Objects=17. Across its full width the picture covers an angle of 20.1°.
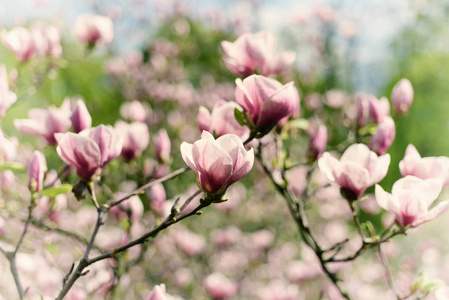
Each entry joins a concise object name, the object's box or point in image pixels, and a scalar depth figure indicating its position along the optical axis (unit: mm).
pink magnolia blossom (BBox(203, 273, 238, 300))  2655
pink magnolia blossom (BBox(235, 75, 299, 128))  1689
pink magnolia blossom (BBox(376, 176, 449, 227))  1676
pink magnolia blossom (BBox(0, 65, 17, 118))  1883
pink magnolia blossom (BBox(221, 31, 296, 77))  1845
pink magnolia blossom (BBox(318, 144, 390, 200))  1708
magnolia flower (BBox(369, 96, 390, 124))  2001
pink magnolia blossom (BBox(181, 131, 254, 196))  1597
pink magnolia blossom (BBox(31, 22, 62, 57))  2288
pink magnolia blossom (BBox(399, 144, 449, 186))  1730
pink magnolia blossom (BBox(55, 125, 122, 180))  1667
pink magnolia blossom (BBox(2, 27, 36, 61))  2195
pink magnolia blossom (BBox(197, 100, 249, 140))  1750
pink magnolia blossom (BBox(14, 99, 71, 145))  1848
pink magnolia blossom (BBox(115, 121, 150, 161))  1973
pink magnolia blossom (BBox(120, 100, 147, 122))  2224
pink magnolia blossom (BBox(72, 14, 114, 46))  2550
